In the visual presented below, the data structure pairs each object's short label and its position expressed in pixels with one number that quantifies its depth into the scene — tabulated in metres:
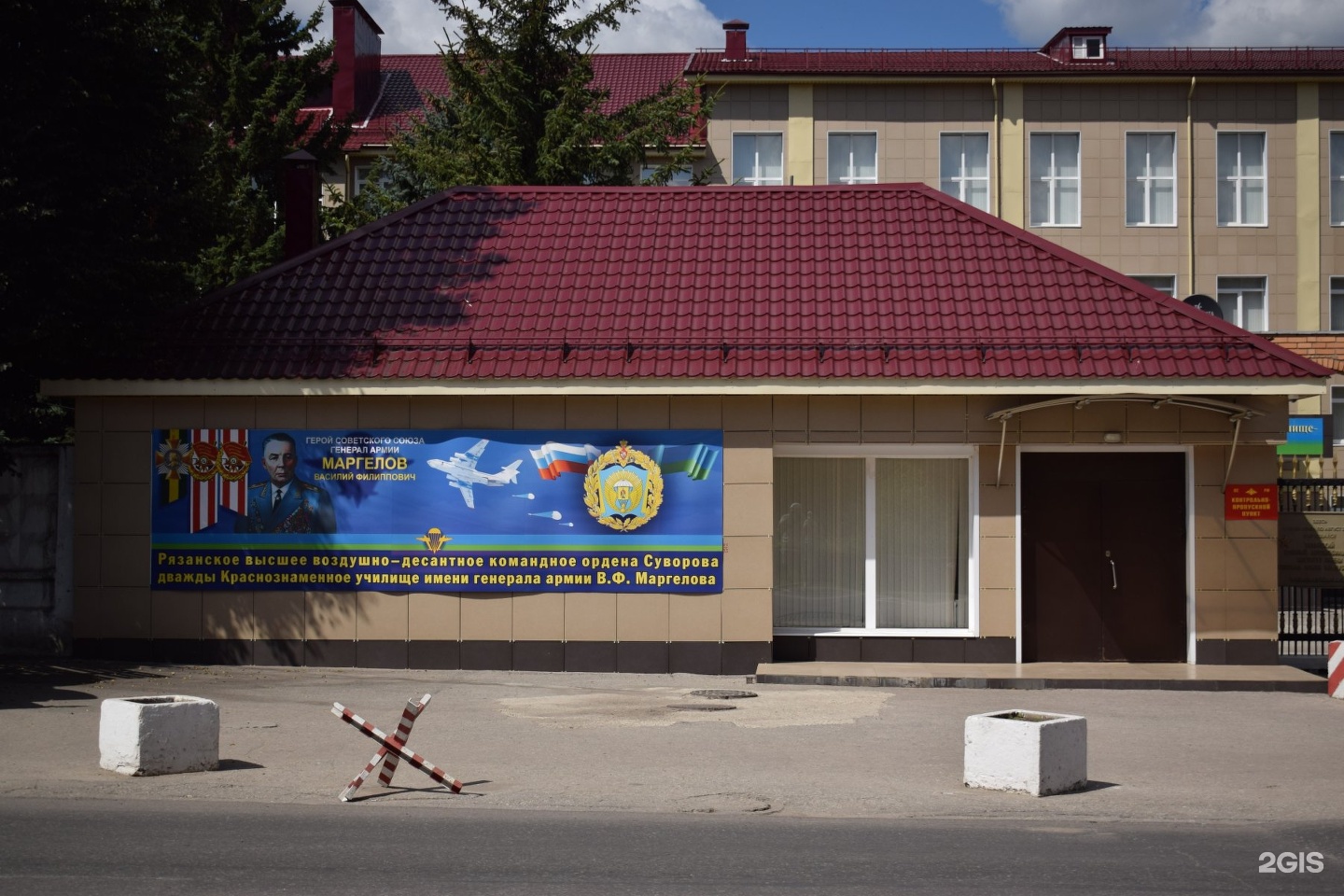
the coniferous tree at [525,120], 29.47
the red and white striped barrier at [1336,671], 14.81
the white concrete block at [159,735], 10.02
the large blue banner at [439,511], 16.27
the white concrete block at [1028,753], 9.61
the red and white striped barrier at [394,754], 9.27
